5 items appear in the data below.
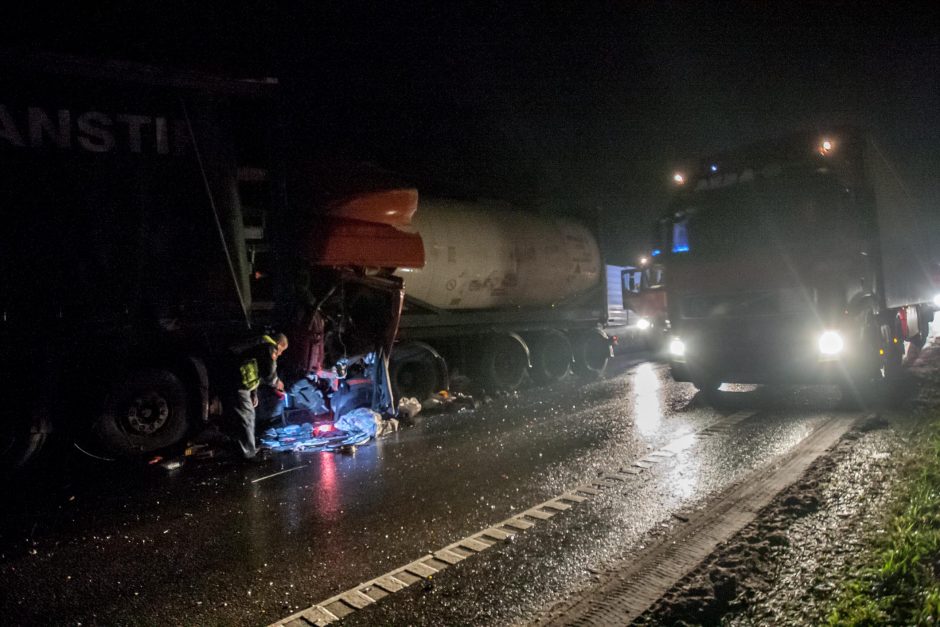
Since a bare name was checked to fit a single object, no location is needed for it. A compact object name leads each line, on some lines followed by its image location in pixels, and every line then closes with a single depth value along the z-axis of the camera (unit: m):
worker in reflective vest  5.98
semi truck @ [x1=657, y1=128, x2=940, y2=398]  6.92
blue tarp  6.47
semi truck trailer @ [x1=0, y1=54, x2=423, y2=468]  5.36
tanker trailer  8.76
